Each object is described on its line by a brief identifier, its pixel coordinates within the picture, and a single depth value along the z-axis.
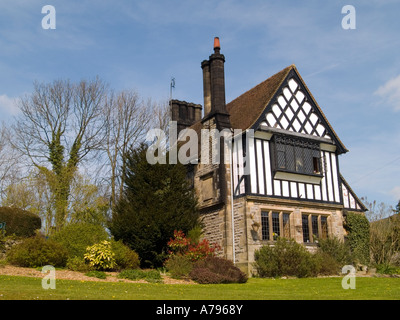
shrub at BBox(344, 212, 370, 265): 22.12
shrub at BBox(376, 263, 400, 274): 20.04
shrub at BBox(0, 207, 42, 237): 18.11
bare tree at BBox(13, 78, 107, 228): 26.77
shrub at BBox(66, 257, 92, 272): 15.27
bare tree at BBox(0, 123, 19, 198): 27.23
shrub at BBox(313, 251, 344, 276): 18.67
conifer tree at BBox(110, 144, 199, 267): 18.41
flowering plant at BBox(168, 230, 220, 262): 17.31
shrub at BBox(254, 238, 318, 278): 17.73
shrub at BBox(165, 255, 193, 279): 15.80
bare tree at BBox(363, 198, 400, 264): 22.83
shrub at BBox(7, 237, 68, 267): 15.31
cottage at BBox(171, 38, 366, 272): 19.53
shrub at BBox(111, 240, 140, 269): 16.47
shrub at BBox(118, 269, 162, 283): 14.44
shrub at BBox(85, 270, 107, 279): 14.03
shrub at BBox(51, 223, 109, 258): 16.75
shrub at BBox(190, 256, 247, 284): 14.94
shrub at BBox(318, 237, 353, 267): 19.84
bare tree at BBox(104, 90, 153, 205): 27.70
